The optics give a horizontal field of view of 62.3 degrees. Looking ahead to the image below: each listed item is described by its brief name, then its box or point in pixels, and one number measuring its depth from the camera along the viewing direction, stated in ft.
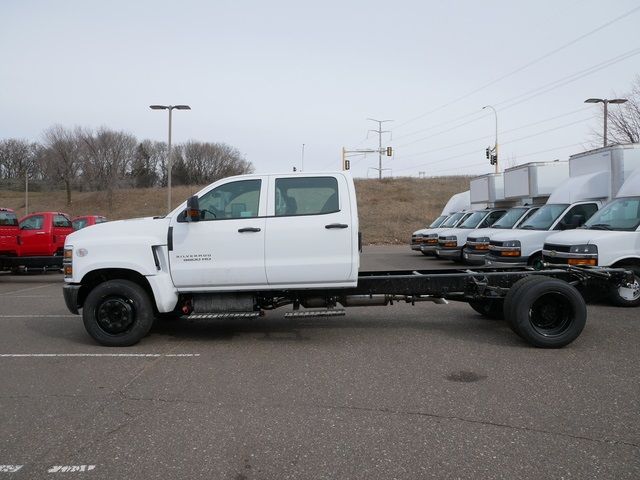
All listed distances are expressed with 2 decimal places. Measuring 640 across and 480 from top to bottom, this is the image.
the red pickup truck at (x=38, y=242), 49.67
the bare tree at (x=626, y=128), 99.12
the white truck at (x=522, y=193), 48.88
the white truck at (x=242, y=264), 21.86
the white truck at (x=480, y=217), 61.67
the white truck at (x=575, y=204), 39.01
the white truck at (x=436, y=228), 69.15
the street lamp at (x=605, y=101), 86.22
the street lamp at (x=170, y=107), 88.99
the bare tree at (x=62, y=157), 183.93
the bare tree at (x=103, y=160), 188.03
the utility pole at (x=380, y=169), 192.45
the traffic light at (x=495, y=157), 113.60
